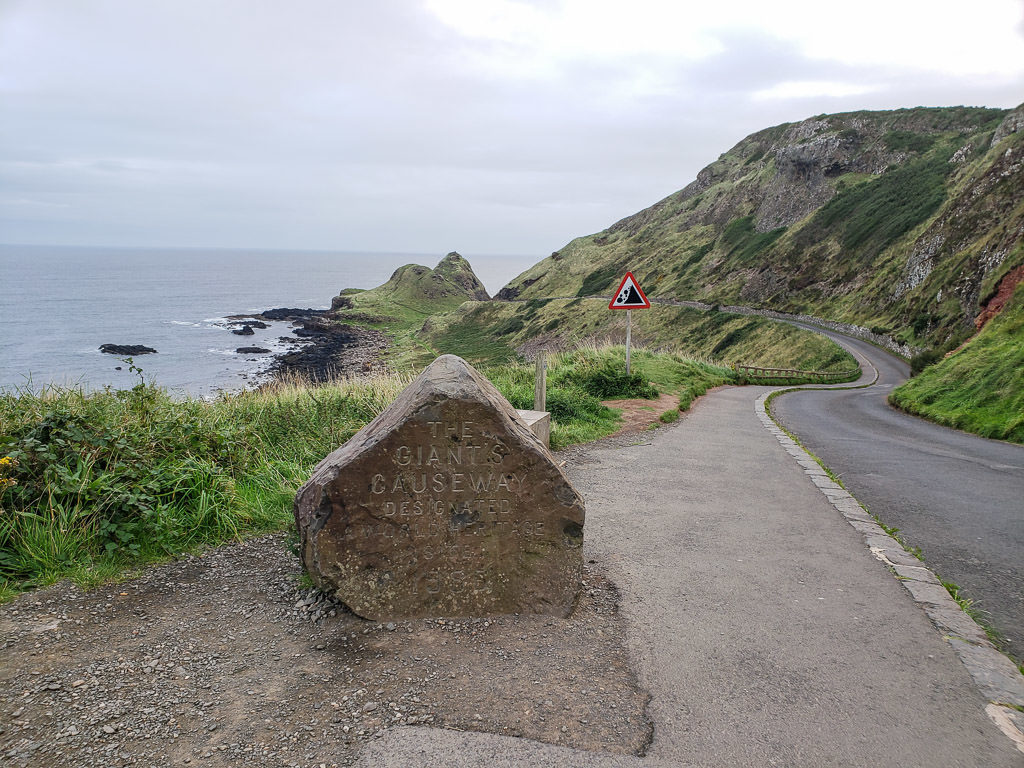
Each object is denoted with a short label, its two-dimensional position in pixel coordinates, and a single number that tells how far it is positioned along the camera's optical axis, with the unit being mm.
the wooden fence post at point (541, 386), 9763
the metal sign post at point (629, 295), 13618
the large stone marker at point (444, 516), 4051
